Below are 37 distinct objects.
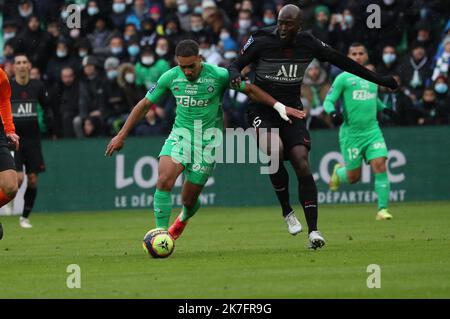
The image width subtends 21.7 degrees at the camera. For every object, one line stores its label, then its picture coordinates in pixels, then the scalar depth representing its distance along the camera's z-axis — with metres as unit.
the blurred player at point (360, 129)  20.53
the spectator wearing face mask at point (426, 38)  25.75
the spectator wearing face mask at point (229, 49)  26.19
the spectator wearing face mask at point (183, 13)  28.02
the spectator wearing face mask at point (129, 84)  26.53
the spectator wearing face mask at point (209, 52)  26.17
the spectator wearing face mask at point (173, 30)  27.05
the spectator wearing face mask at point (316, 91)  25.64
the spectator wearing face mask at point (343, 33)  25.81
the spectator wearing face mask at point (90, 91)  26.69
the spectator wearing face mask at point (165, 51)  26.47
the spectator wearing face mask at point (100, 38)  27.83
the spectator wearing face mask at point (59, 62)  27.30
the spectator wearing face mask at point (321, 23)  25.93
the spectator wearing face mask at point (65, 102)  26.67
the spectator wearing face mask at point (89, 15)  28.22
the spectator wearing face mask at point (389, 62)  25.38
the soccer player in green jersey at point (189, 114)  13.80
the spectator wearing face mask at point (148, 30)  27.52
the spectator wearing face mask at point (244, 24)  26.89
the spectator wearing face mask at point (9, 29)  28.41
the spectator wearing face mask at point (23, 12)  28.84
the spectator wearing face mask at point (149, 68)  26.38
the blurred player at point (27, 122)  21.53
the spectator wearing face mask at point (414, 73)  25.23
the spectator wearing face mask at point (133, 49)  27.17
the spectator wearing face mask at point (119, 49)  27.33
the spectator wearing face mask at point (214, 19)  27.06
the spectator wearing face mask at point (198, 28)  27.03
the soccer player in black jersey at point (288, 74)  14.04
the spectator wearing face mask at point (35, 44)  27.58
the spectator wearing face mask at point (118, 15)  28.39
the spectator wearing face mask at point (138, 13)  28.31
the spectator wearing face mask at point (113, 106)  26.47
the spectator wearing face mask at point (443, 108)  25.30
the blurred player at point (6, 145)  13.96
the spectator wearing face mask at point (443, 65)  25.12
